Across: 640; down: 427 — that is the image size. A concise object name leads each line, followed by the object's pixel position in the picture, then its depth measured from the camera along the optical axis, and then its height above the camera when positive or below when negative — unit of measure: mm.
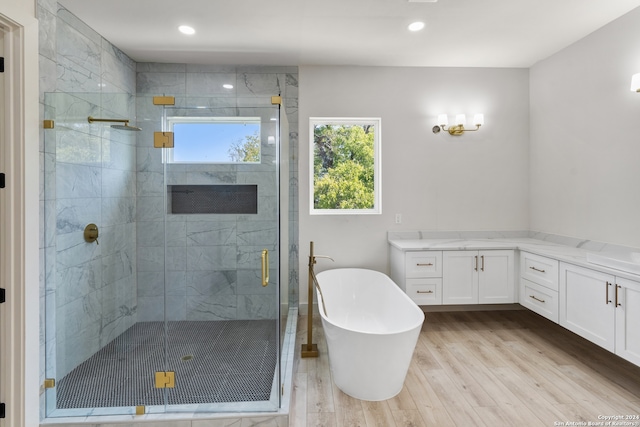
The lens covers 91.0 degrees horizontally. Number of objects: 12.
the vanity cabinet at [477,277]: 2947 -595
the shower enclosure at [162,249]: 1827 -230
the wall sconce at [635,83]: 2201 +926
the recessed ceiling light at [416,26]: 2473 +1499
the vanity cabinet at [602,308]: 1920 -641
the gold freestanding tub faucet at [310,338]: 2467 -993
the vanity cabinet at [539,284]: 2541 -606
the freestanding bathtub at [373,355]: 1836 -860
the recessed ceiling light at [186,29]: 2512 +1487
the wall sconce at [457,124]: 3260 +940
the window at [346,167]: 3436 +510
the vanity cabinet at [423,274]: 2939 -567
